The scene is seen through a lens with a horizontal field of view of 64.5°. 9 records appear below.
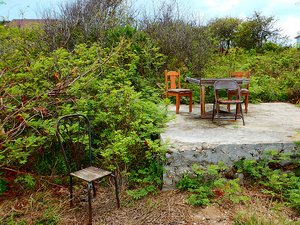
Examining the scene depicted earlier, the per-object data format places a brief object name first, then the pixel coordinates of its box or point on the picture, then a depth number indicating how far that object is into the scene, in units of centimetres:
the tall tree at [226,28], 1302
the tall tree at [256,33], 1203
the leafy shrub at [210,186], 284
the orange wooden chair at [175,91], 504
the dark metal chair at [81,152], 266
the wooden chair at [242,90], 530
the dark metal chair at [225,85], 434
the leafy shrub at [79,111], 313
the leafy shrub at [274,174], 294
